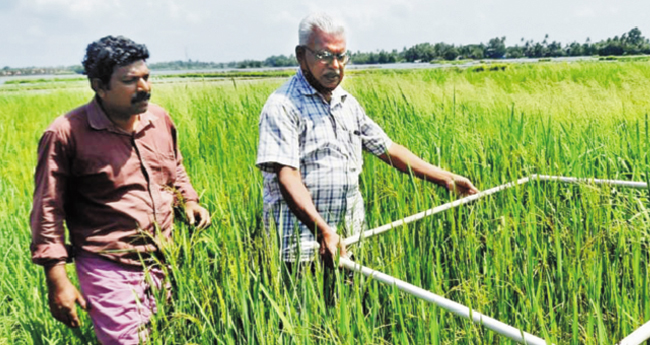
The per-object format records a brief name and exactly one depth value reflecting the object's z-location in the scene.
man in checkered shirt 1.63
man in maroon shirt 1.49
